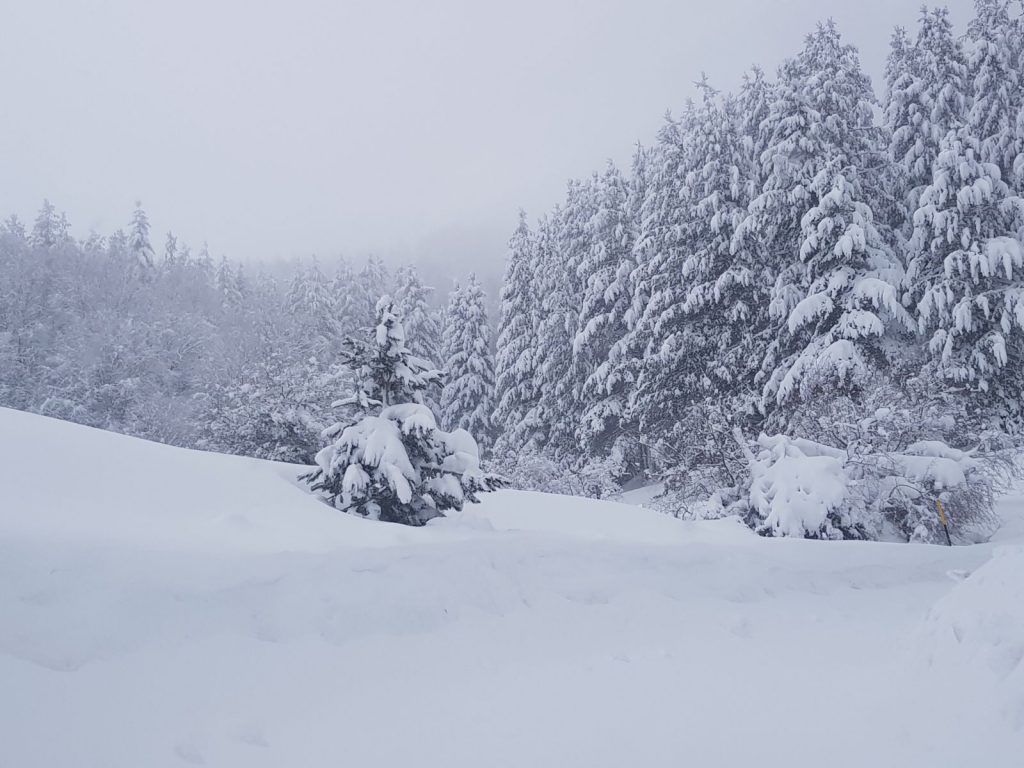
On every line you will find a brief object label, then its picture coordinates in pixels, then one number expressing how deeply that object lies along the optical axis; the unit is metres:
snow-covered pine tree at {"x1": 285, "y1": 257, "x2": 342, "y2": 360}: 39.88
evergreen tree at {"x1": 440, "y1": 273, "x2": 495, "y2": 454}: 33.19
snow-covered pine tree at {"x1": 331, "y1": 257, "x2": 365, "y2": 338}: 47.83
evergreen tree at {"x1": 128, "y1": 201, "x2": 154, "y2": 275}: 58.59
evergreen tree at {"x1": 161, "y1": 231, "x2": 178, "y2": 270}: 77.21
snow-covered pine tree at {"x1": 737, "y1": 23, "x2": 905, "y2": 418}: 15.53
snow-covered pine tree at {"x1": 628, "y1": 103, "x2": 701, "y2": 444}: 20.39
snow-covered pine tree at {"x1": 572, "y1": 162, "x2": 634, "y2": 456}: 23.77
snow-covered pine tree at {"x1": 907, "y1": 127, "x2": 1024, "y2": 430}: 15.17
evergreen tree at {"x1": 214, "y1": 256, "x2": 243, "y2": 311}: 58.58
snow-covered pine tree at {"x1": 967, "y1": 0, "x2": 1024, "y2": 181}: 17.53
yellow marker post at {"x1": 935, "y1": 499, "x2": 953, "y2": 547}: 9.83
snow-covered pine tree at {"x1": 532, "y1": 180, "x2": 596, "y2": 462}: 27.09
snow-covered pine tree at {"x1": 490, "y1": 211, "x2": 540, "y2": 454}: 28.42
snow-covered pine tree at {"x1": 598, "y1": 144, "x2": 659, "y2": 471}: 22.66
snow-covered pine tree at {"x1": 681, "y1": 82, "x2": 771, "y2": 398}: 19.34
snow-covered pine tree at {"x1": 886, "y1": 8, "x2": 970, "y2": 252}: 18.05
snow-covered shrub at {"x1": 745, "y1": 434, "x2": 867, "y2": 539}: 9.33
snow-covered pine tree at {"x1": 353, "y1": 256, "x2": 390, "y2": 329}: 47.89
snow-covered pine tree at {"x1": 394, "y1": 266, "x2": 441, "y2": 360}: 36.91
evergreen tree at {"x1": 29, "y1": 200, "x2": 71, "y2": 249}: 58.63
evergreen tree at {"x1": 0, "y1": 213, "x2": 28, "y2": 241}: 63.69
